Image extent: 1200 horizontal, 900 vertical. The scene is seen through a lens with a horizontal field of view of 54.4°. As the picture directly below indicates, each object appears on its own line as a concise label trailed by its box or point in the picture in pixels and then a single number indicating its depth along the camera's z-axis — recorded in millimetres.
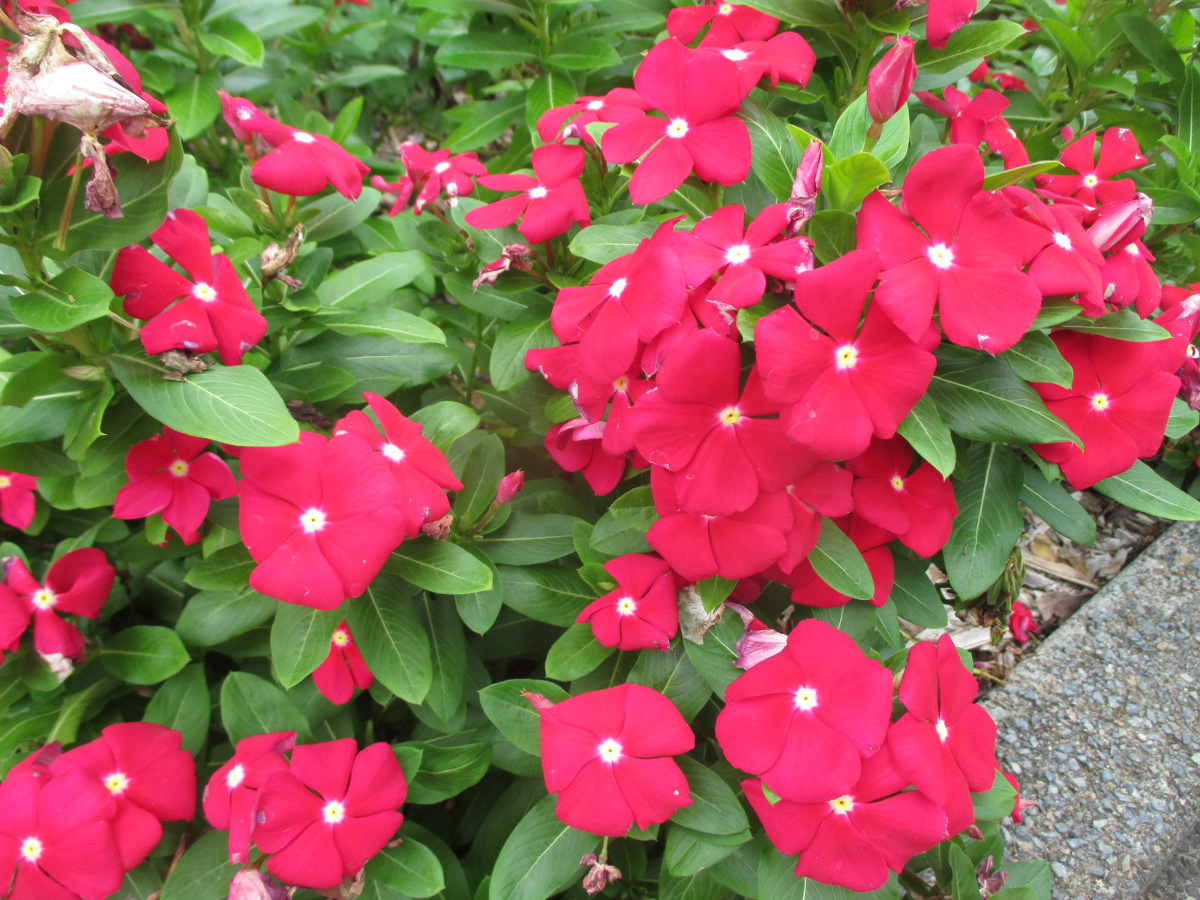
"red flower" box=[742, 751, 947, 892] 297
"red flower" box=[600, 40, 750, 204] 318
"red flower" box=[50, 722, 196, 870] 341
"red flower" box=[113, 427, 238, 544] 355
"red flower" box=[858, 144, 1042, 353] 275
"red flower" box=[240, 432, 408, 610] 303
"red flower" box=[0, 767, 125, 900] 325
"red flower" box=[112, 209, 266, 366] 320
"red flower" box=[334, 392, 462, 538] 318
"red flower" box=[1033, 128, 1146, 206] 379
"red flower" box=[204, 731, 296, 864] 319
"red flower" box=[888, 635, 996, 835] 292
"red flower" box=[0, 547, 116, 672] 378
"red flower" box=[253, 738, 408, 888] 316
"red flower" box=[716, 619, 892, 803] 292
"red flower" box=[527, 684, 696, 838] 308
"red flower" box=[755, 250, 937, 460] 273
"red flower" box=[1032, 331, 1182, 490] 314
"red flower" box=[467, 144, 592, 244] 353
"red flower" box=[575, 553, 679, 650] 328
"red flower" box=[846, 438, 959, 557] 319
